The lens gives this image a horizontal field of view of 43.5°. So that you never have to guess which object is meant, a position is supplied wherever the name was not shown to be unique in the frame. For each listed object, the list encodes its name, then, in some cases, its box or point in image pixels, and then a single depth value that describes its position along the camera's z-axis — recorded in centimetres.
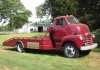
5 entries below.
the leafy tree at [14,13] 3461
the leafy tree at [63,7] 2173
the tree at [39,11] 3918
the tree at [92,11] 1026
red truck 670
